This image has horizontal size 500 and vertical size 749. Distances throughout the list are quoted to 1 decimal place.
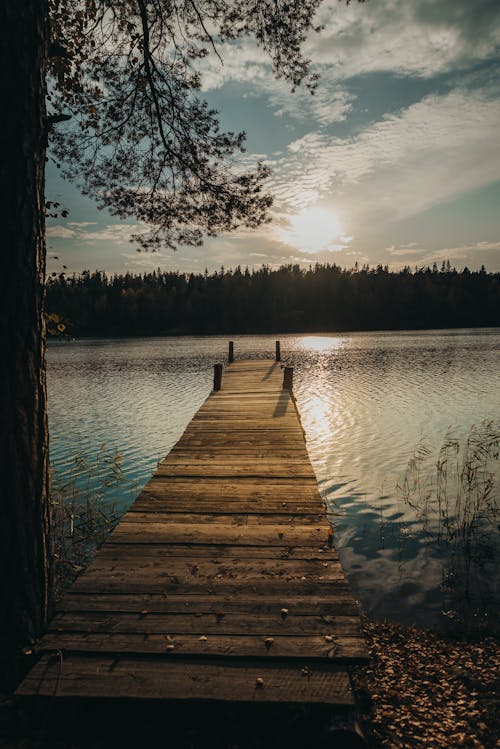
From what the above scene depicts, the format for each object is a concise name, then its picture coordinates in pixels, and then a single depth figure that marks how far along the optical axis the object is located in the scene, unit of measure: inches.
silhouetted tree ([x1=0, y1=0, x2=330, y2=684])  123.8
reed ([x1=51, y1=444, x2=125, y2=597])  279.9
